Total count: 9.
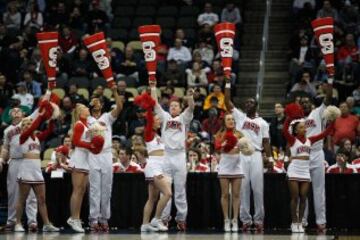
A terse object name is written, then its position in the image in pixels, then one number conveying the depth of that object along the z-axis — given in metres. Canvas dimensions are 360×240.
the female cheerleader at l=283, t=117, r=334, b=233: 20.33
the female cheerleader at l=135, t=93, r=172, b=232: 19.97
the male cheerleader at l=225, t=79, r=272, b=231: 20.72
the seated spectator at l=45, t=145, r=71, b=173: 21.72
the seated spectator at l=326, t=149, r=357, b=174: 21.67
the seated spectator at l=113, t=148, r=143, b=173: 22.14
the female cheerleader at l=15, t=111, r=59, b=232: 20.33
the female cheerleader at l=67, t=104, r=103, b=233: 20.14
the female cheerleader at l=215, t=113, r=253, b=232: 20.30
